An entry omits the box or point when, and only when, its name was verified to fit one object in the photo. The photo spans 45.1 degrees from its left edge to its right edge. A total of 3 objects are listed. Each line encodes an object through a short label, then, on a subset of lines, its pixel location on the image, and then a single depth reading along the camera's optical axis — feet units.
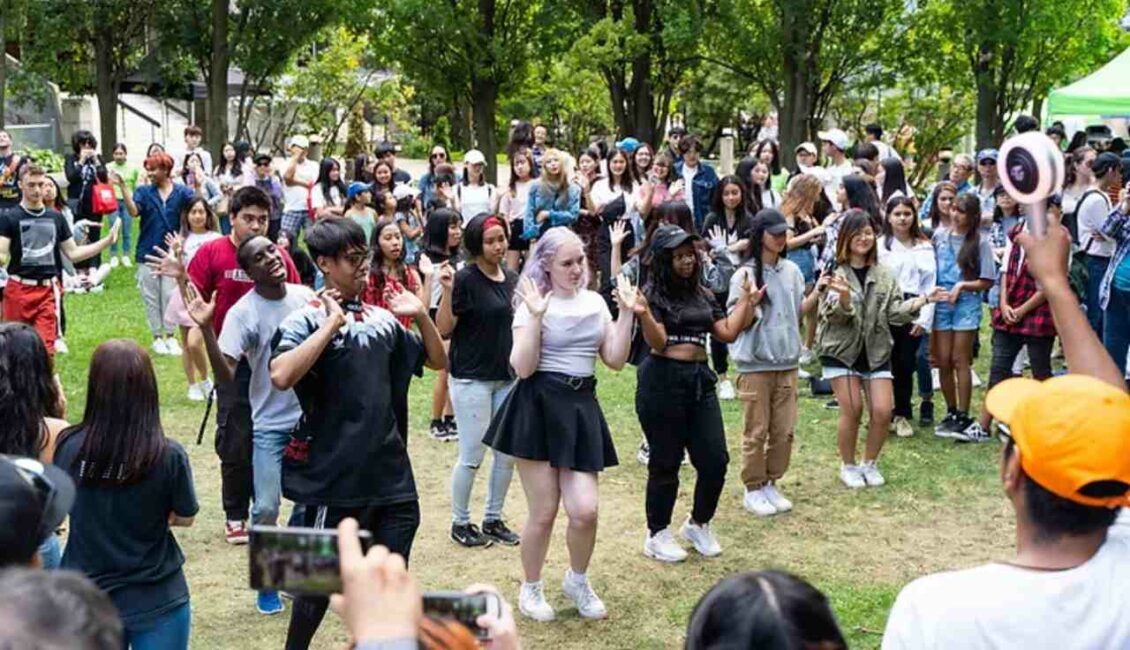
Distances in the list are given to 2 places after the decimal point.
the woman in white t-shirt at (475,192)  47.55
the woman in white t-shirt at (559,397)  20.75
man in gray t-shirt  20.61
